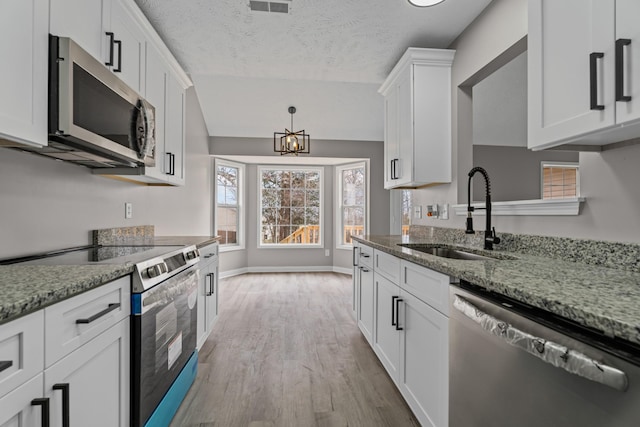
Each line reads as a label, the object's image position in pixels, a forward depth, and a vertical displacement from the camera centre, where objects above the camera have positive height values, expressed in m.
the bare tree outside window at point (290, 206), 6.18 +0.15
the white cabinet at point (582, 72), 0.93 +0.48
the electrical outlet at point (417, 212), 3.19 +0.03
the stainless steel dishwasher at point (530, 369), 0.66 -0.40
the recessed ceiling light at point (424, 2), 2.03 +1.36
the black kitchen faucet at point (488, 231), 1.87 -0.09
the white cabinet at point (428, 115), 2.62 +0.83
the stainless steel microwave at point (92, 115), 1.28 +0.48
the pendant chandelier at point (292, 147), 4.21 +0.92
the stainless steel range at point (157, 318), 1.34 -0.52
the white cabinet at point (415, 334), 1.37 -0.64
